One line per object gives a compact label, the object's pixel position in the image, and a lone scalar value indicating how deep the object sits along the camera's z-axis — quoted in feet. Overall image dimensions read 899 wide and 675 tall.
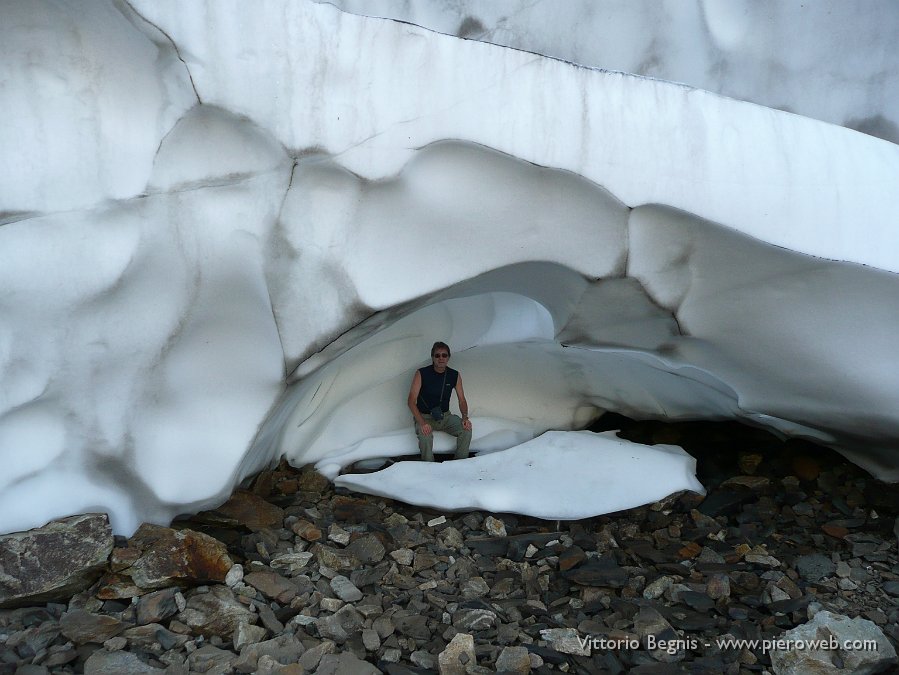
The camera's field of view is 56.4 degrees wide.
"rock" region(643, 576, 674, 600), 9.62
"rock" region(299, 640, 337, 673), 8.08
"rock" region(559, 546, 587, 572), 10.14
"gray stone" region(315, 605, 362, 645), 8.59
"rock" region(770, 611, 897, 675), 8.07
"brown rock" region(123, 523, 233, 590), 8.84
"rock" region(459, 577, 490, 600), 9.54
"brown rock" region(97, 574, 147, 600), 8.80
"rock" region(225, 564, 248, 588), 9.16
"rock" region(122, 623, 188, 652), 8.16
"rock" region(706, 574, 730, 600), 9.50
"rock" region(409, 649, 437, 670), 8.23
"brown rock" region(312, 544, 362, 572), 9.86
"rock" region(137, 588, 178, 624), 8.46
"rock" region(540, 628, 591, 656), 8.48
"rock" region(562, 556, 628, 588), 9.80
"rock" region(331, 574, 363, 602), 9.31
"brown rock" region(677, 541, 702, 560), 10.55
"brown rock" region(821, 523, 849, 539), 11.00
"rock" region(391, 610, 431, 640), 8.68
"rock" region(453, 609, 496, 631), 8.84
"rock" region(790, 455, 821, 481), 12.39
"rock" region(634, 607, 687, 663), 8.48
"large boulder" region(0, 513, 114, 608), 8.60
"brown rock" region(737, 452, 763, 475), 12.67
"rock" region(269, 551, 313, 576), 9.70
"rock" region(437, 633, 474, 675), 8.07
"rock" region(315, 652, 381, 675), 7.98
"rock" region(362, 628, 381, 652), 8.41
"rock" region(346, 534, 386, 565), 10.10
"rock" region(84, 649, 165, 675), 7.73
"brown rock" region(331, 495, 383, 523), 11.00
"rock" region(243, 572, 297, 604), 9.12
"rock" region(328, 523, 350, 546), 10.37
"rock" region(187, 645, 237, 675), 7.89
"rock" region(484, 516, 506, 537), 10.94
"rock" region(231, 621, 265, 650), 8.29
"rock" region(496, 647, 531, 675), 8.11
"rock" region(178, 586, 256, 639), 8.46
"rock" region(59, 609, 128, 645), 8.15
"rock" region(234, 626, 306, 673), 7.95
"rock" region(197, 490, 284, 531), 10.18
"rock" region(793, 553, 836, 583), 10.05
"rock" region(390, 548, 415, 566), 10.09
